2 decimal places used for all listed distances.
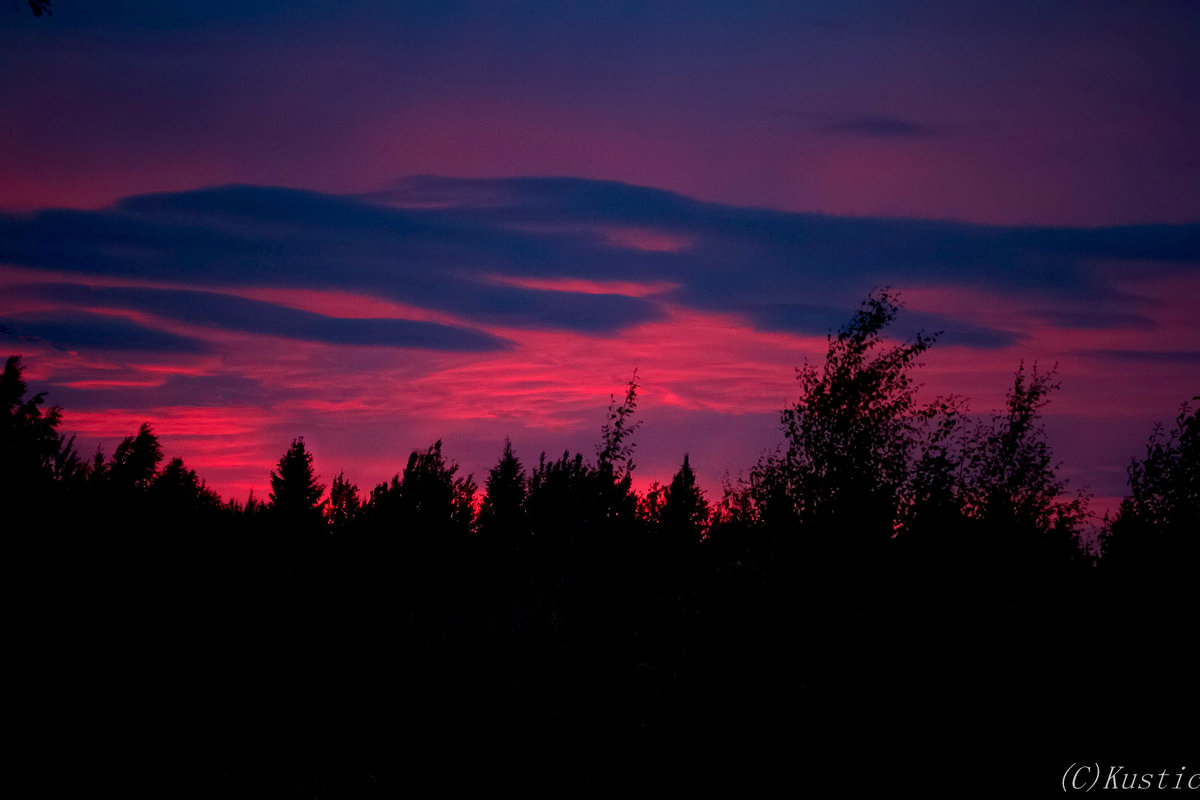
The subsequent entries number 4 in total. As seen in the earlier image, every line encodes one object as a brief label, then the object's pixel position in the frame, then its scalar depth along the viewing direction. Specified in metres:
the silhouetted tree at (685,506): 43.51
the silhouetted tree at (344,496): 106.19
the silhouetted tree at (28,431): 57.56
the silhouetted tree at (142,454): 117.99
